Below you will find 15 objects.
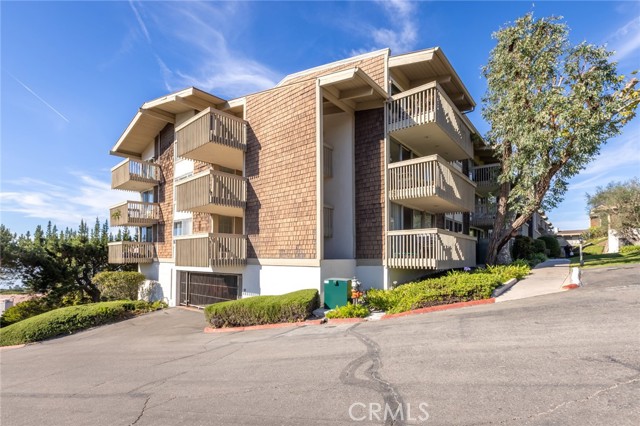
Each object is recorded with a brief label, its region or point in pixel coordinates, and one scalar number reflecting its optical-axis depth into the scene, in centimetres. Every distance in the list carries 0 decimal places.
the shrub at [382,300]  1032
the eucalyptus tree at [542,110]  1324
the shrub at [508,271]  1205
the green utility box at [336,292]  1066
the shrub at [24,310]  1759
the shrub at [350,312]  980
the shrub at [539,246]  2473
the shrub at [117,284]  1848
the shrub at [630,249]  2424
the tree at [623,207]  2619
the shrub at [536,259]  1895
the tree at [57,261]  1883
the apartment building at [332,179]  1198
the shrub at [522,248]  2262
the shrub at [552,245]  2912
